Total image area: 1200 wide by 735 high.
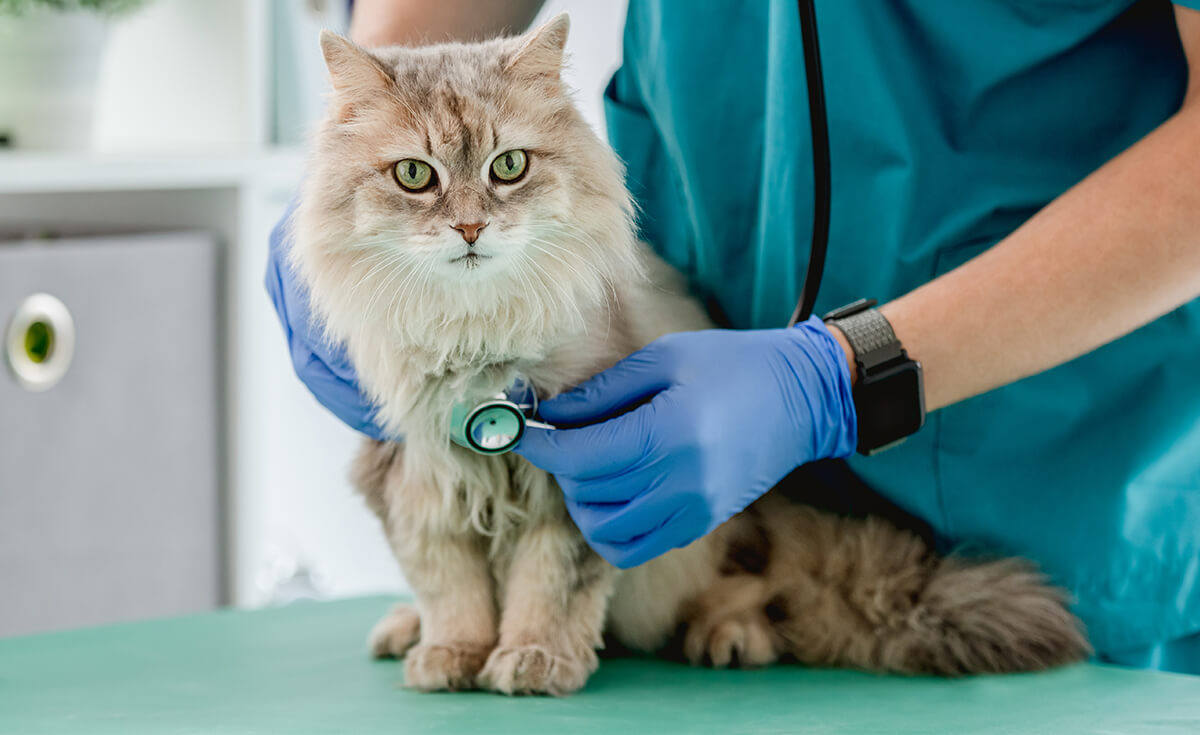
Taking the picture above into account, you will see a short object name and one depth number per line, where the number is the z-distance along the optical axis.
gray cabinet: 2.05
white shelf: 2.09
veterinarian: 1.03
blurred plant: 2.02
